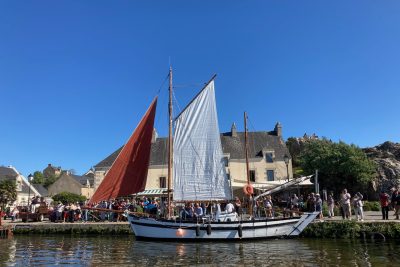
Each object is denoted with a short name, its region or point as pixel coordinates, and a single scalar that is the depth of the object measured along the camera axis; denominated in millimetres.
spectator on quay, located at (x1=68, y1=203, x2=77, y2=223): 26484
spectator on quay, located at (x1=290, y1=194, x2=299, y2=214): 24953
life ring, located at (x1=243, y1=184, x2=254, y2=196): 20688
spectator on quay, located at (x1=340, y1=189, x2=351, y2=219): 21516
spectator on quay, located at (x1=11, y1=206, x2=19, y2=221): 30266
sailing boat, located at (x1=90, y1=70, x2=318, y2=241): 19703
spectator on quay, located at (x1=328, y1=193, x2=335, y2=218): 23719
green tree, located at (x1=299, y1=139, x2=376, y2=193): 40781
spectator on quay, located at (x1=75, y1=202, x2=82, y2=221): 27047
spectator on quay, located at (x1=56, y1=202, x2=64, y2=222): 26969
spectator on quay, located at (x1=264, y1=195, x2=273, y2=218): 22203
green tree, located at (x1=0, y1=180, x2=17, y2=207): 42844
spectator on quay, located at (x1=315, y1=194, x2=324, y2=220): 21078
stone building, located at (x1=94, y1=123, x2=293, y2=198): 44656
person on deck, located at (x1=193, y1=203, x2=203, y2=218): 20477
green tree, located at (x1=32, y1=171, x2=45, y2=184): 89800
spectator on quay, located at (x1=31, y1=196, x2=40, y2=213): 30438
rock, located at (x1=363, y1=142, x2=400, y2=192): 42562
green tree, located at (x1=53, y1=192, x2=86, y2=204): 53869
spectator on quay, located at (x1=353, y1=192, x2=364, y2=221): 20453
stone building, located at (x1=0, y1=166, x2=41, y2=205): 57531
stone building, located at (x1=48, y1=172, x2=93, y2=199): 68125
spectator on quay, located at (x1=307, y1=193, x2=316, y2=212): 22166
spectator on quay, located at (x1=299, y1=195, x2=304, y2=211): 25589
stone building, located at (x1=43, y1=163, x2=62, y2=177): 100062
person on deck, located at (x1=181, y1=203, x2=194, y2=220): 21347
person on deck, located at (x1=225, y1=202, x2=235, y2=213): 20875
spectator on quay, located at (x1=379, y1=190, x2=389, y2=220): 20553
